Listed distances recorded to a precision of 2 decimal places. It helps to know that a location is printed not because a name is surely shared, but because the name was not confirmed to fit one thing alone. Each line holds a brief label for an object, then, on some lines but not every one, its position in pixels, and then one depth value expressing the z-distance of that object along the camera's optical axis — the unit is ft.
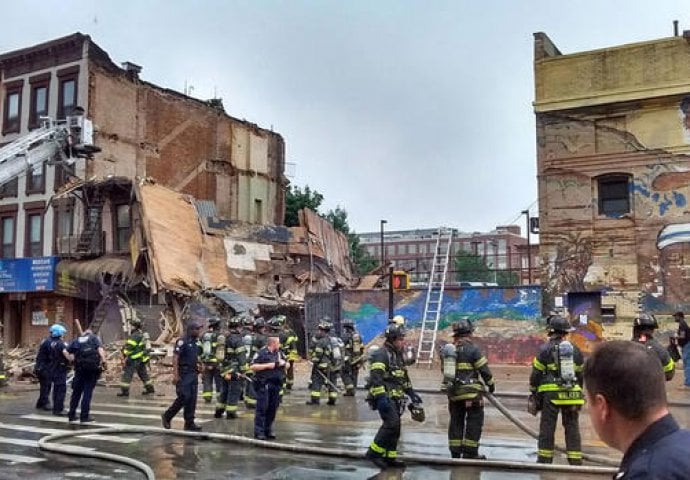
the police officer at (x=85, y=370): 41.24
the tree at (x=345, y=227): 179.11
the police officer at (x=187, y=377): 36.78
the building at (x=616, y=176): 72.49
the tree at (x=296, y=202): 148.36
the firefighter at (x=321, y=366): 50.80
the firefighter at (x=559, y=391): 27.68
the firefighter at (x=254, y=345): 43.16
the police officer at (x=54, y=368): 46.75
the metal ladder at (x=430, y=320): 80.53
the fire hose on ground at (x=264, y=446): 26.55
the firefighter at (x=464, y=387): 28.81
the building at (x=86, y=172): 97.76
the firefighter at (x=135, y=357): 57.52
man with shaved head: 6.86
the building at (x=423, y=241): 380.58
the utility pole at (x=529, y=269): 86.52
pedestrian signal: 65.77
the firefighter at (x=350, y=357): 55.01
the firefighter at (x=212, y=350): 48.65
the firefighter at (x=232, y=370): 43.19
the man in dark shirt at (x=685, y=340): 55.67
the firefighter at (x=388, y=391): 27.58
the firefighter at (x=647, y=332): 31.24
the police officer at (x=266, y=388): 35.22
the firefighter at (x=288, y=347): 48.11
